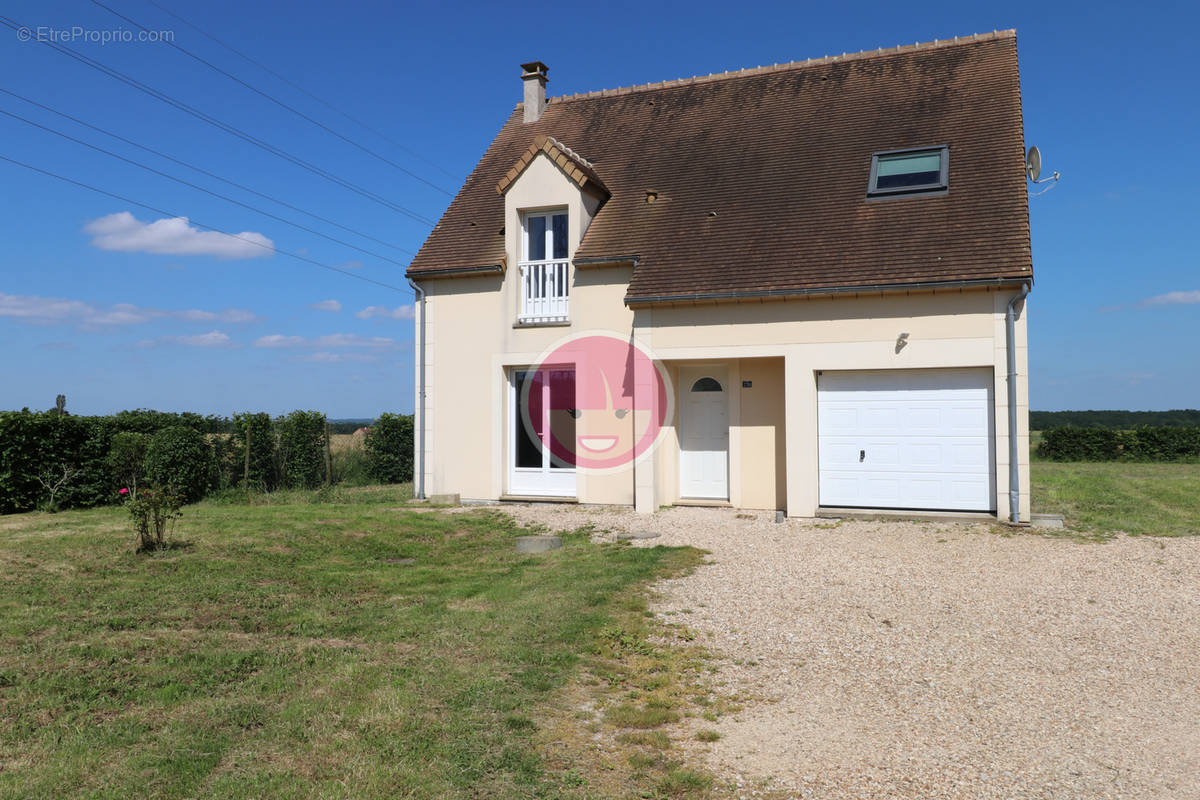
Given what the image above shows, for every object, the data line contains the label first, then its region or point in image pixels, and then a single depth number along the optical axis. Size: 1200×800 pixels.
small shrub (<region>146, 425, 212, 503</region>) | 14.59
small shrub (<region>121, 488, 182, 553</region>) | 9.33
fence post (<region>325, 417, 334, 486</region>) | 19.12
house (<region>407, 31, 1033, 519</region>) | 12.08
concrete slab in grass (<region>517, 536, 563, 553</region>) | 10.56
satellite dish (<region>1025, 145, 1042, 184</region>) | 13.22
